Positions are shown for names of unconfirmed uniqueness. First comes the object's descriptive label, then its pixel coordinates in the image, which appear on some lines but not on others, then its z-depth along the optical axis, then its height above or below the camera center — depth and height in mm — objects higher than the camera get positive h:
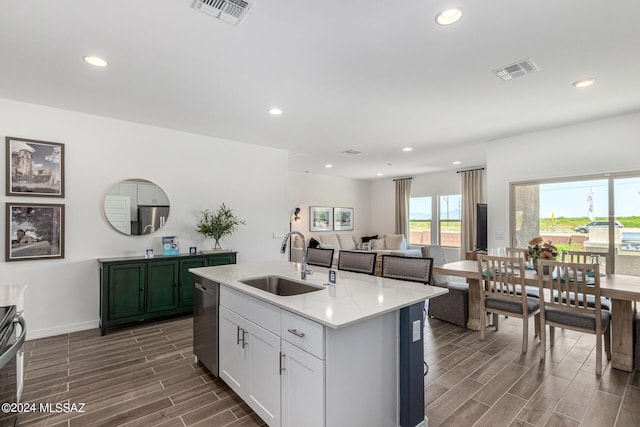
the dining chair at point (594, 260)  3340 -559
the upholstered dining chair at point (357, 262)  3049 -472
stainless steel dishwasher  2576 -933
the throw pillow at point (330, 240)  8415 -686
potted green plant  4649 -124
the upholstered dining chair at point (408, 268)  2539 -455
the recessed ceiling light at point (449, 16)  1958 +1280
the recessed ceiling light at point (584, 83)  2924 +1270
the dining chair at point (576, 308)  2732 -869
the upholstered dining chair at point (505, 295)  3201 -859
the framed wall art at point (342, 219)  9305 -120
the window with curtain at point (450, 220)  8234 -136
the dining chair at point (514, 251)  4018 -503
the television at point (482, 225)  6207 -205
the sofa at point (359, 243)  7947 -762
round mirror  4082 +116
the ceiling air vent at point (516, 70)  2633 +1273
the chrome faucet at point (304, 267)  2523 -442
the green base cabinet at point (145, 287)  3699 -909
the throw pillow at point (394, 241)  8664 -731
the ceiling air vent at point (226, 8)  1902 +1299
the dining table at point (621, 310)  2675 -894
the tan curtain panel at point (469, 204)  7703 +277
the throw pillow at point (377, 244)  8867 -832
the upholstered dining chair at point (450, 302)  3959 -1150
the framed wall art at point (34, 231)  3451 -183
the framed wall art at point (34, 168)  3467 +550
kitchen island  1595 -807
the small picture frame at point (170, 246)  4281 -422
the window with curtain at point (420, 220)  8836 -146
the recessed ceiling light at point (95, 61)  2559 +1292
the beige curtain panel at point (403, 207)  9227 +235
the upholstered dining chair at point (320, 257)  3475 -481
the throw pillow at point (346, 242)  8898 -775
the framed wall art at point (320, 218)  8750 -86
